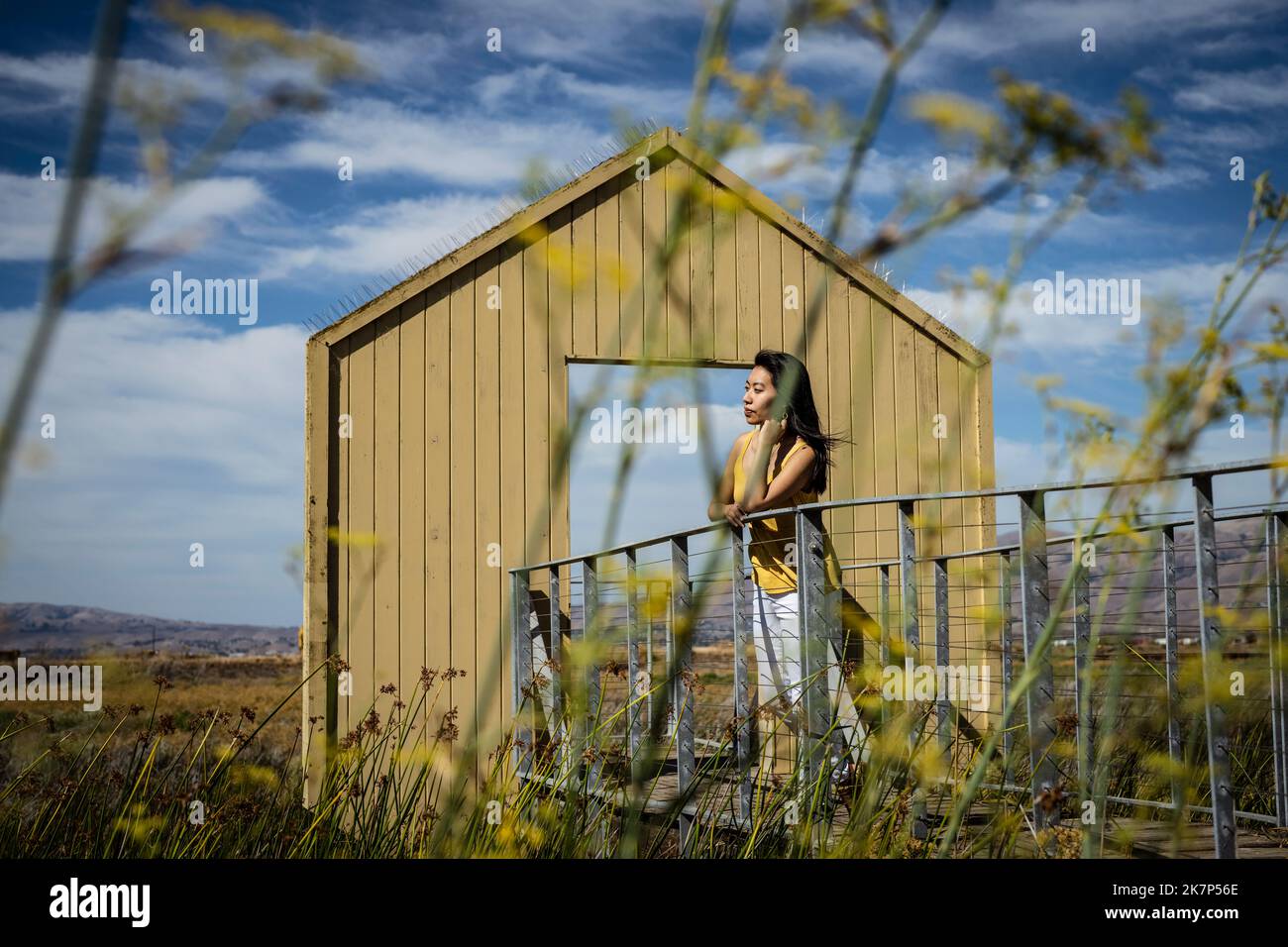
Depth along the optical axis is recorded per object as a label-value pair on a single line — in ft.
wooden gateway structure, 20.63
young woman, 12.93
